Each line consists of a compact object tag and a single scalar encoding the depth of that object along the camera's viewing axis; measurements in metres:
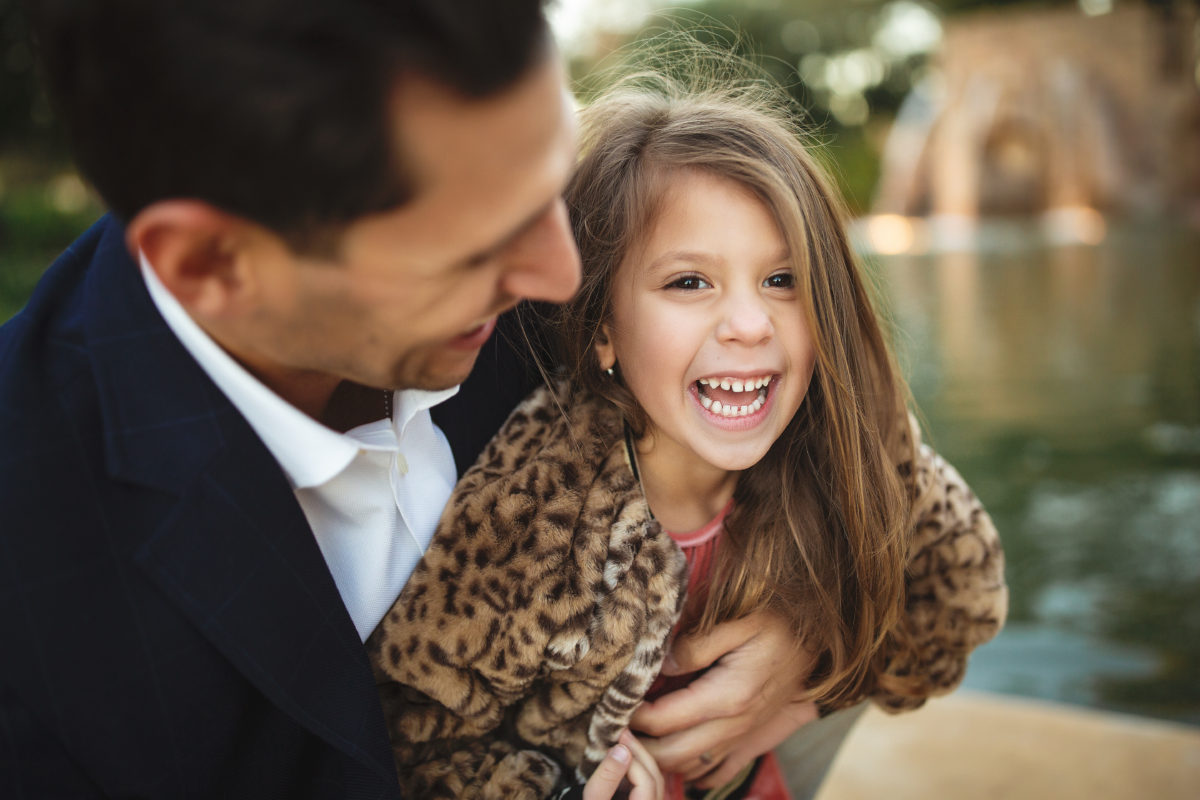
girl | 0.64
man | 0.49
